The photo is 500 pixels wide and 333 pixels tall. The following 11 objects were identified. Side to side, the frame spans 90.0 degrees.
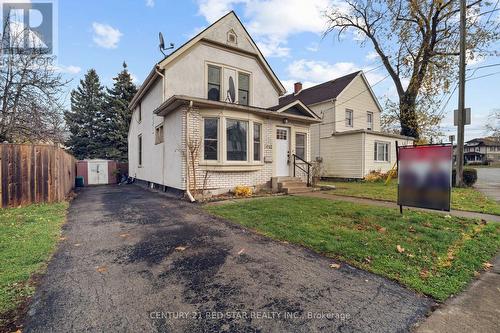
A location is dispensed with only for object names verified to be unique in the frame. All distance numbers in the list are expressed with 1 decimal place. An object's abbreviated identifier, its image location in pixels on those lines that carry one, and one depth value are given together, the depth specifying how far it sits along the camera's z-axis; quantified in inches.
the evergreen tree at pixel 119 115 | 1110.4
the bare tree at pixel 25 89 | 420.5
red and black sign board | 217.3
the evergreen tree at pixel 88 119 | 1194.0
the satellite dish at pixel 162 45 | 478.6
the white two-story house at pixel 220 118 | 382.9
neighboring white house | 692.1
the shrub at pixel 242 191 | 398.0
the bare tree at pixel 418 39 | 676.1
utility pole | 466.0
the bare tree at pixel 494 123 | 2143.7
